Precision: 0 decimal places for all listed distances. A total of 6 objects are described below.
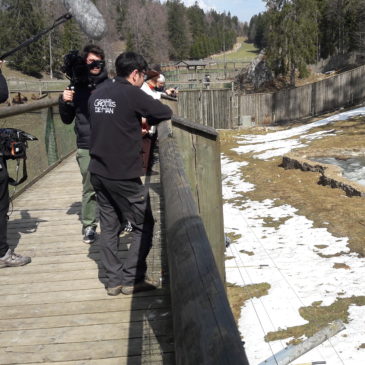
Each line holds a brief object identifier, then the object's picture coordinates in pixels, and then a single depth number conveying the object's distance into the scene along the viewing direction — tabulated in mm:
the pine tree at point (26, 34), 65938
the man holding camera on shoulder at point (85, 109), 4043
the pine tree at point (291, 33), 36500
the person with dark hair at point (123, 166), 2967
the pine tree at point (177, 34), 96125
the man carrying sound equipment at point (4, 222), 3632
